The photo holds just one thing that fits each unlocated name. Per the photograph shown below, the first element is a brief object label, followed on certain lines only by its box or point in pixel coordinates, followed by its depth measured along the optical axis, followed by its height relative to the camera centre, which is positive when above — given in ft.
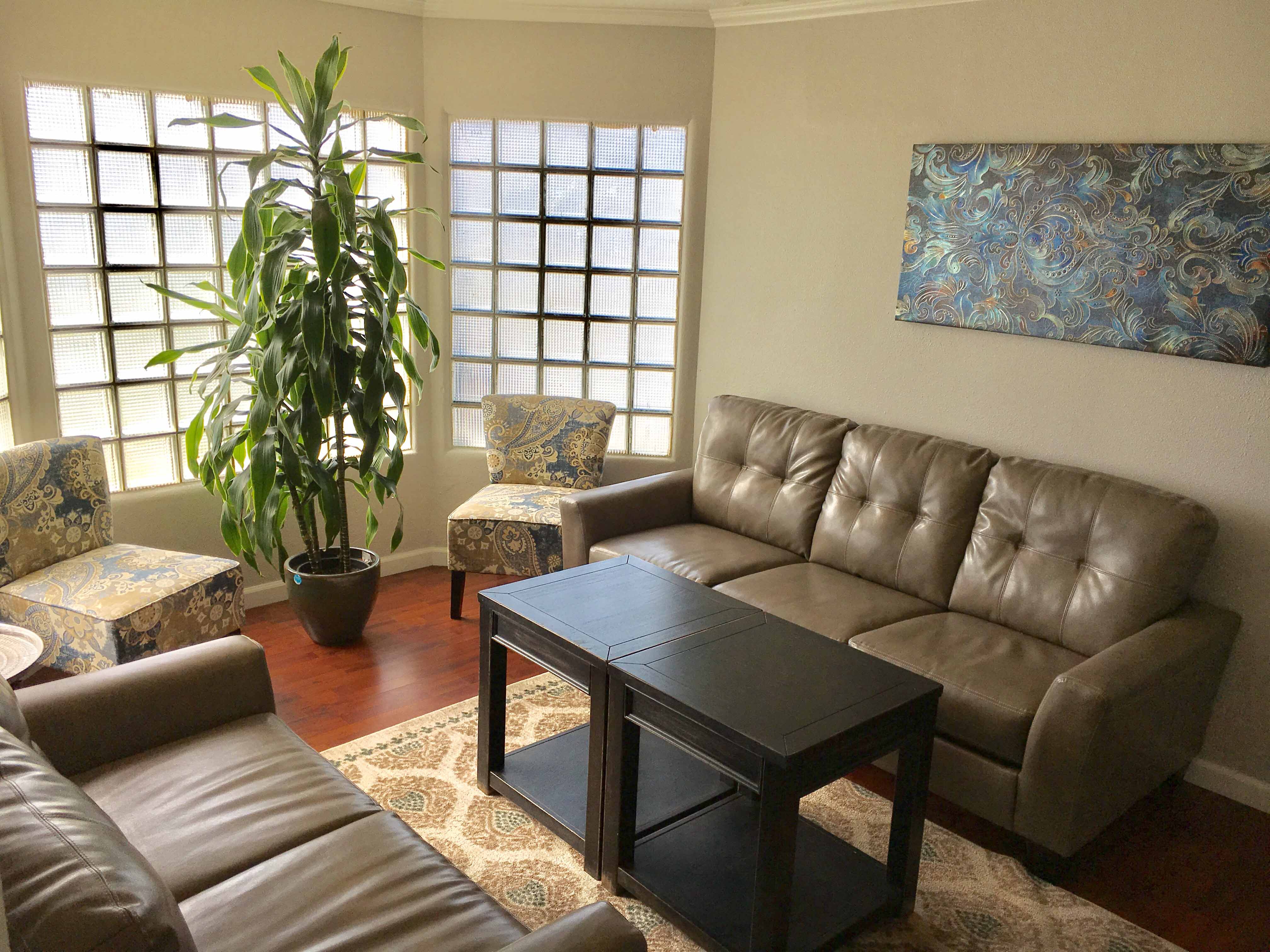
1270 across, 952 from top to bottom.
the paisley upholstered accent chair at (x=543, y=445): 13.89 -2.57
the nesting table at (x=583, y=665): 8.01 -3.34
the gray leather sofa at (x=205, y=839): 3.72 -3.49
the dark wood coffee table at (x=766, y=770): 6.65 -3.48
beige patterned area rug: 7.59 -4.92
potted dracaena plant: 10.61 -1.23
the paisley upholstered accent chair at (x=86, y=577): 9.83 -3.43
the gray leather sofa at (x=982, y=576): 8.12 -3.14
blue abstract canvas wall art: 9.04 +0.35
